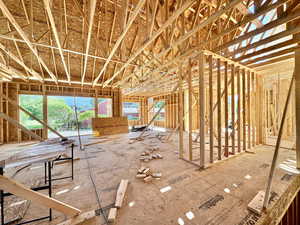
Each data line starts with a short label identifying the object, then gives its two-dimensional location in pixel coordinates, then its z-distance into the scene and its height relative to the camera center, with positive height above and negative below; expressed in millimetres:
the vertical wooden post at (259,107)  5004 +174
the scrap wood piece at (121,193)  1905 -1524
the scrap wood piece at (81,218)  1590 -1535
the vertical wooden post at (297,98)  2879 +326
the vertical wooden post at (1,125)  6472 -728
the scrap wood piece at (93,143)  5960 -1680
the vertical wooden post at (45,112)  7637 +40
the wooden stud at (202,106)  3172 +152
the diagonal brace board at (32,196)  1235 -1008
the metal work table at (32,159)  1488 -689
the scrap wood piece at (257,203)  1745 -1507
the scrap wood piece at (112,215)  1634 -1533
